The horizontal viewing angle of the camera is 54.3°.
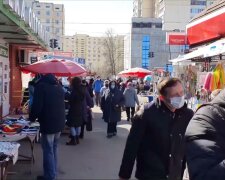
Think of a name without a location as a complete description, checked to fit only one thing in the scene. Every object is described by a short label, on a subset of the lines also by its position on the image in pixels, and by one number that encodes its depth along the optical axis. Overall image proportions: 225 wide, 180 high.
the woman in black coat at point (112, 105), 6.71
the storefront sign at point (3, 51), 6.82
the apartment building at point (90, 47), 67.65
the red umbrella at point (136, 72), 12.34
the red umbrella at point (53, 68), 5.49
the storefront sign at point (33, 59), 10.58
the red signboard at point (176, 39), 10.30
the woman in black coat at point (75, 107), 5.89
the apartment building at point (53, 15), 48.78
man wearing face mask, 2.07
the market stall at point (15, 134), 3.30
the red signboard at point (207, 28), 3.98
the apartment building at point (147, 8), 66.33
